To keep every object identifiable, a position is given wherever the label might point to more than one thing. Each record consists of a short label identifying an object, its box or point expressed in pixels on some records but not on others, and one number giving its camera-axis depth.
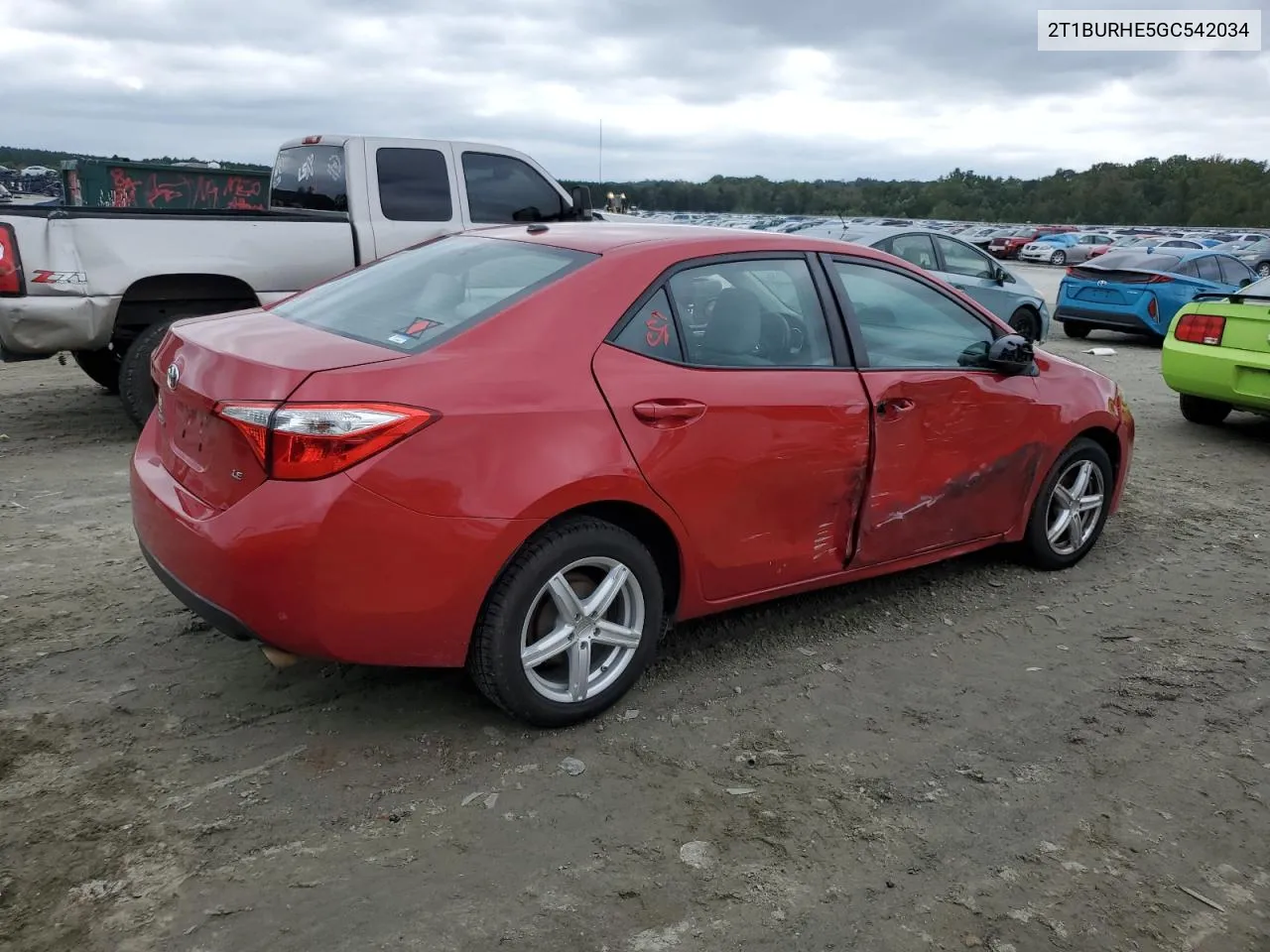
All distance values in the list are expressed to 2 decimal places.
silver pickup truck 6.45
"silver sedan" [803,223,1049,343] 11.60
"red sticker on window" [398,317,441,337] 3.33
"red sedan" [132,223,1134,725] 2.94
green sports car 7.70
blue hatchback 13.91
